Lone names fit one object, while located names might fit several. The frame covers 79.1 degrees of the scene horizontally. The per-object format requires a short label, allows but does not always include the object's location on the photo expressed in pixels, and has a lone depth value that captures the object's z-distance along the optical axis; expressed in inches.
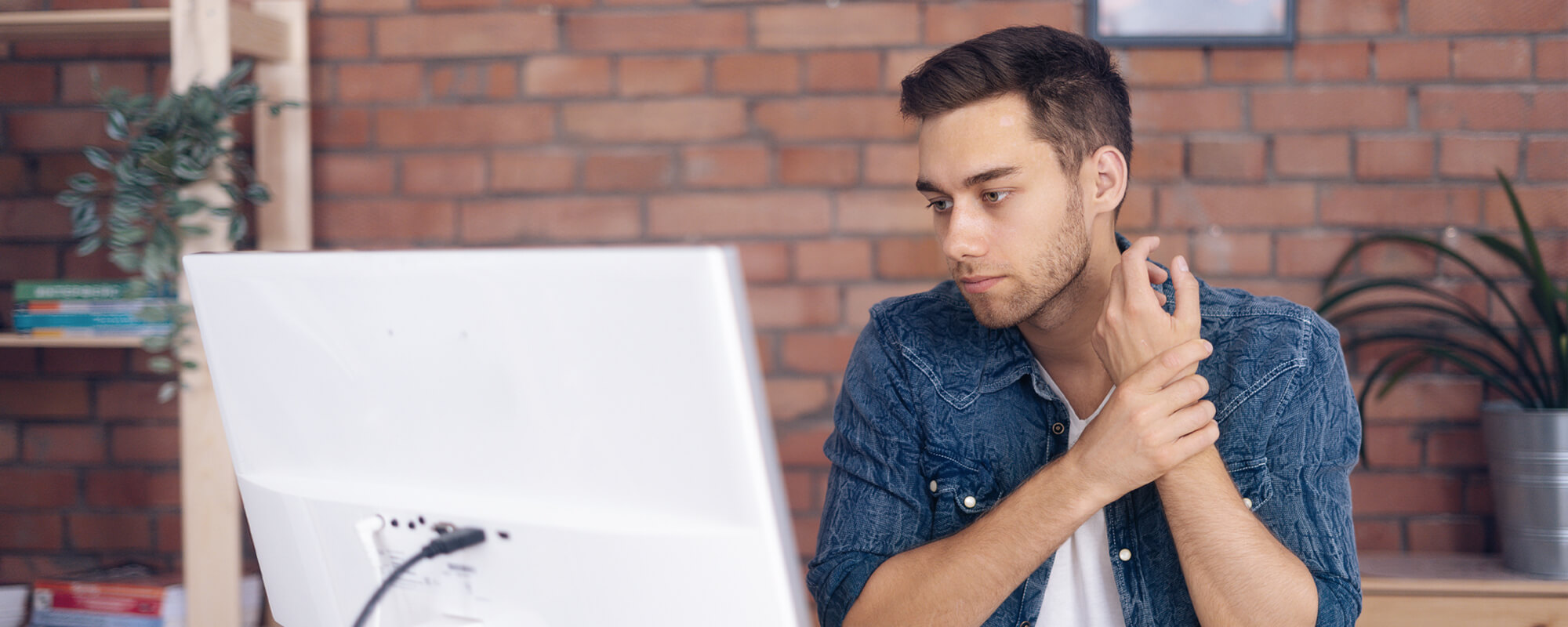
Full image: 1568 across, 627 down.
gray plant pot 60.1
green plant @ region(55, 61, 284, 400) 65.1
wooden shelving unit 66.2
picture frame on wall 71.0
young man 38.7
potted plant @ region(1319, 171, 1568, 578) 60.6
